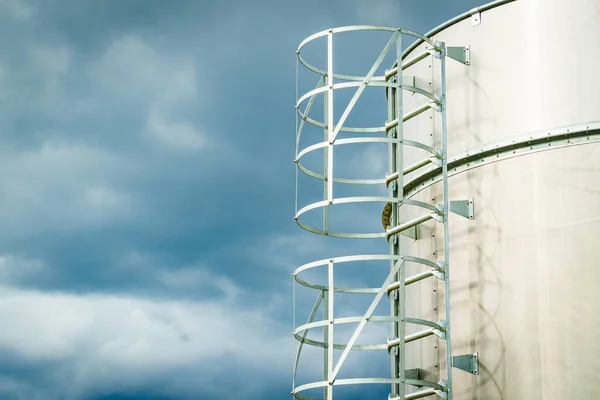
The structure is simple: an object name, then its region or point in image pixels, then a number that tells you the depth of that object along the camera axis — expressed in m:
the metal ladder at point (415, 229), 18.03
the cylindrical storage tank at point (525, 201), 17.03
